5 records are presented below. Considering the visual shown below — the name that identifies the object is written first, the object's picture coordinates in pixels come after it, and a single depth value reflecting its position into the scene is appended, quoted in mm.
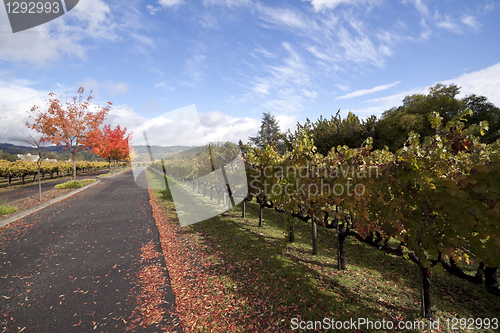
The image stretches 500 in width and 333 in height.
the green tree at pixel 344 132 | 27359
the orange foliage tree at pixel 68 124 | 19453
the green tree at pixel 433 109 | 24141
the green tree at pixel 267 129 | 57562
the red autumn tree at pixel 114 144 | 35988
